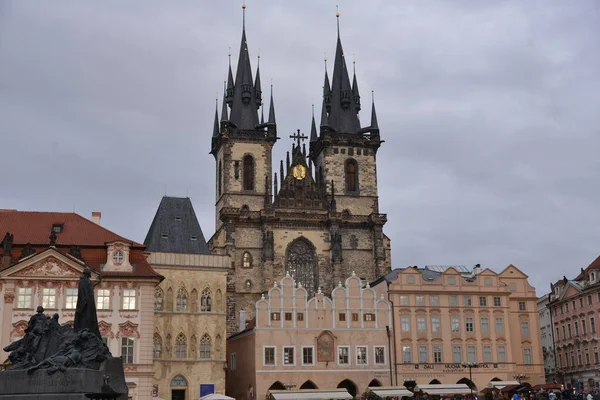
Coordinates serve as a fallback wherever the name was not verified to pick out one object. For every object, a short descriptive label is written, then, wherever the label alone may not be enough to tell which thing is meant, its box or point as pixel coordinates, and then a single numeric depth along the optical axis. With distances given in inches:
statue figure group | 930.1
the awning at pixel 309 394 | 2057.0
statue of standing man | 981.8
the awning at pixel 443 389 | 2272.4
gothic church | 2960.1
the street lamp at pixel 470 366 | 2255.4
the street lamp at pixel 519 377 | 2432.1
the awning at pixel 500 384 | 2332.7
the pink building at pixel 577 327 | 2716.5
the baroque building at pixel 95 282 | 1854.1
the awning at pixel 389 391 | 2110.0
